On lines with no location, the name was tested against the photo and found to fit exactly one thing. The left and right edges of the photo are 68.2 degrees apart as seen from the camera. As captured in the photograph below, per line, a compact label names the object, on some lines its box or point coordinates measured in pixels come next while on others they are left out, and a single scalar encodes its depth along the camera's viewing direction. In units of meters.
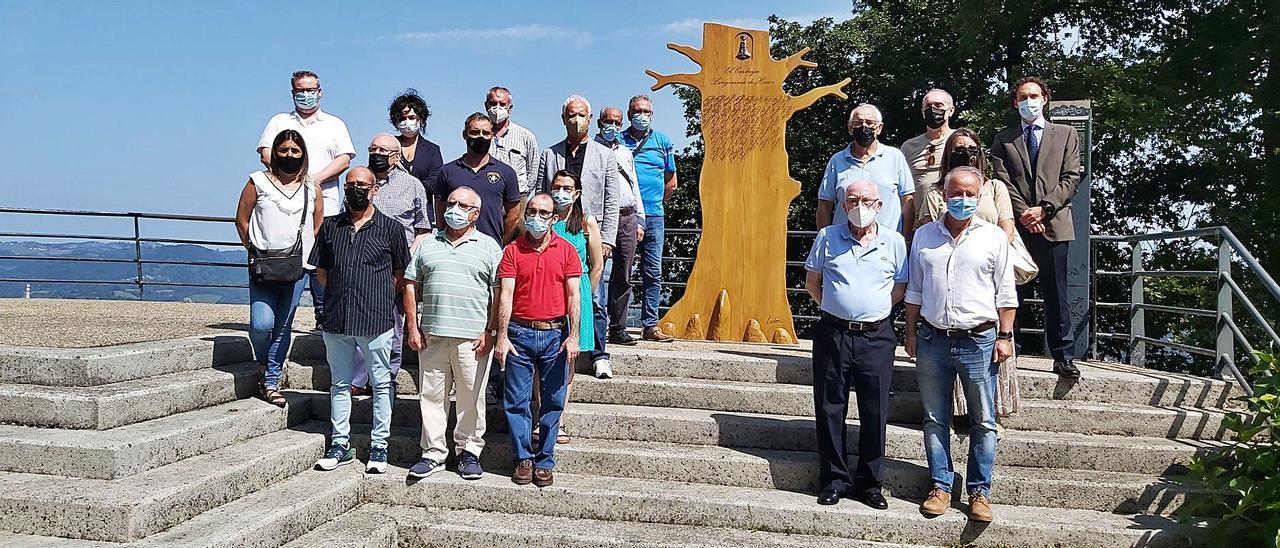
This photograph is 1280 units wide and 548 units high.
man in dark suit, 5.72
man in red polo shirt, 5.13
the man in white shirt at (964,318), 4.65
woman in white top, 5.43
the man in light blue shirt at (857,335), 4.86
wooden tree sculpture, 7.70
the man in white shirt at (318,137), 6.00
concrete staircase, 4.57
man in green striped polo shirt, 5.11
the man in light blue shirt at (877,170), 5.69
